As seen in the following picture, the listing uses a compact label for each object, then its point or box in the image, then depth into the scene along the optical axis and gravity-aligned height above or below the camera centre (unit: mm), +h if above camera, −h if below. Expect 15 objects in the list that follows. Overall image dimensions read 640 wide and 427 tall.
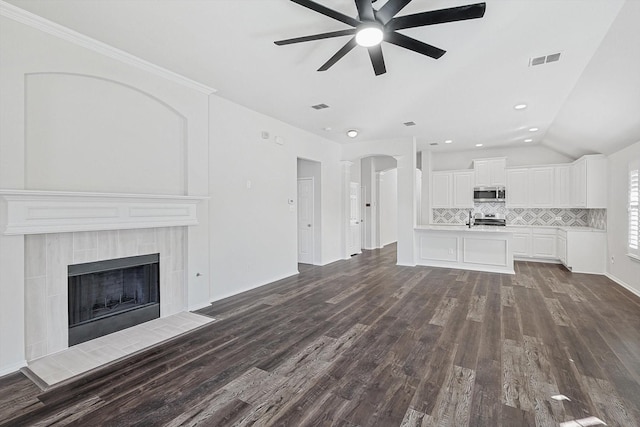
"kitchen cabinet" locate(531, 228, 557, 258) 7270 -811
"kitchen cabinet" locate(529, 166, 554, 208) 7309 +587
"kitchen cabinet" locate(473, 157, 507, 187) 7738 +1032
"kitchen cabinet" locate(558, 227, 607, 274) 6094 -845
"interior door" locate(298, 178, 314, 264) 7125 -202
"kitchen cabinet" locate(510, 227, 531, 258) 7539 -817
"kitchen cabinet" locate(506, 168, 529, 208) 7551 +574
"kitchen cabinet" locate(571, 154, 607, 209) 6062 +600
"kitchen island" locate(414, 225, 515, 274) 6203 -847
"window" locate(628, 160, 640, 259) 4668 +15
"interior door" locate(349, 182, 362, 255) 8377 -306
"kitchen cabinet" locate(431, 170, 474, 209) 8188 +601
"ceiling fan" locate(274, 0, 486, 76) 2115 +1454
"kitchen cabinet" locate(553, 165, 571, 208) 7102 +562
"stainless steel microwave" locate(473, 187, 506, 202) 7848 +440
